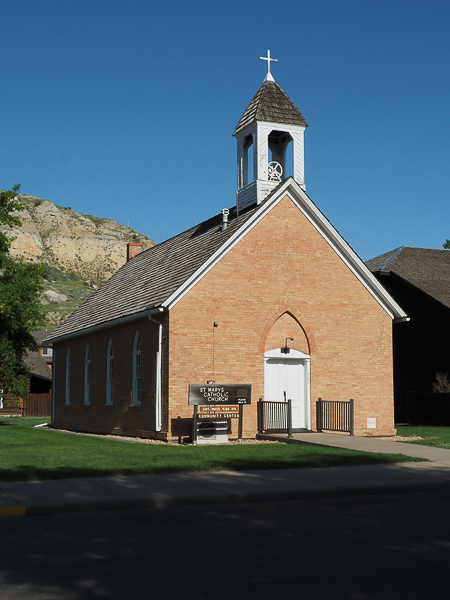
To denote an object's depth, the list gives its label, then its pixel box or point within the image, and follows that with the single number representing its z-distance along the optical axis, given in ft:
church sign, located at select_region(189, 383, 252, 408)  62.03
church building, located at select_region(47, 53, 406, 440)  67.56
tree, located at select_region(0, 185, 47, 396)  95.81
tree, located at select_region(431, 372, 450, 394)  100.89
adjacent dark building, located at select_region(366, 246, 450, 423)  108.37
